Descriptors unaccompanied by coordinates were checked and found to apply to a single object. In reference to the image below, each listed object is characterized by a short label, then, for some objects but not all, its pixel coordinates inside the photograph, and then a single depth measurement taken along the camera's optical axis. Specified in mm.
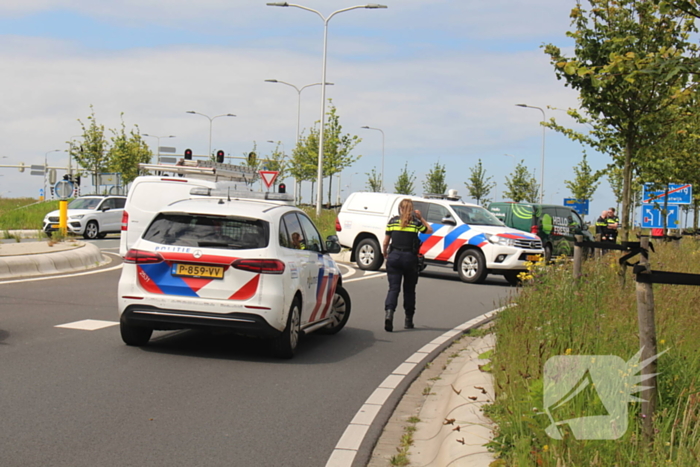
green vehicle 28438
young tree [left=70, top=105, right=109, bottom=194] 61094
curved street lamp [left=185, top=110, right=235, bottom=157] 59644
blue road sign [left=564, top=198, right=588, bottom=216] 50094
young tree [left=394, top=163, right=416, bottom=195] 77062
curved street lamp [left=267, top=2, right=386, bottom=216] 34731
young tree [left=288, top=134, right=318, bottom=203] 54234
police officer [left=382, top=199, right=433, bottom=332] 11414
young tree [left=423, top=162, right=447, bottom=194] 71688
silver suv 32375
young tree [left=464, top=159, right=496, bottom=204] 67875
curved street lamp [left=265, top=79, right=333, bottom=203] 46838
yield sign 31531
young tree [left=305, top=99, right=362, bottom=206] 49281
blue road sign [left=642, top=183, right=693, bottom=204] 25367
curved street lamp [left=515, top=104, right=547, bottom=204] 51797
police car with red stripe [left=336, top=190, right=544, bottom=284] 20422
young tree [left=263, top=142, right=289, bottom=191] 68688
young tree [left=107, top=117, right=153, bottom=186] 65000
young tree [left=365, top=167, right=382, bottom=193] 76350
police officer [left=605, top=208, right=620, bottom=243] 24275
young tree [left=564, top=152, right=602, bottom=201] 60188
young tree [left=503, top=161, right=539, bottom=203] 66812
